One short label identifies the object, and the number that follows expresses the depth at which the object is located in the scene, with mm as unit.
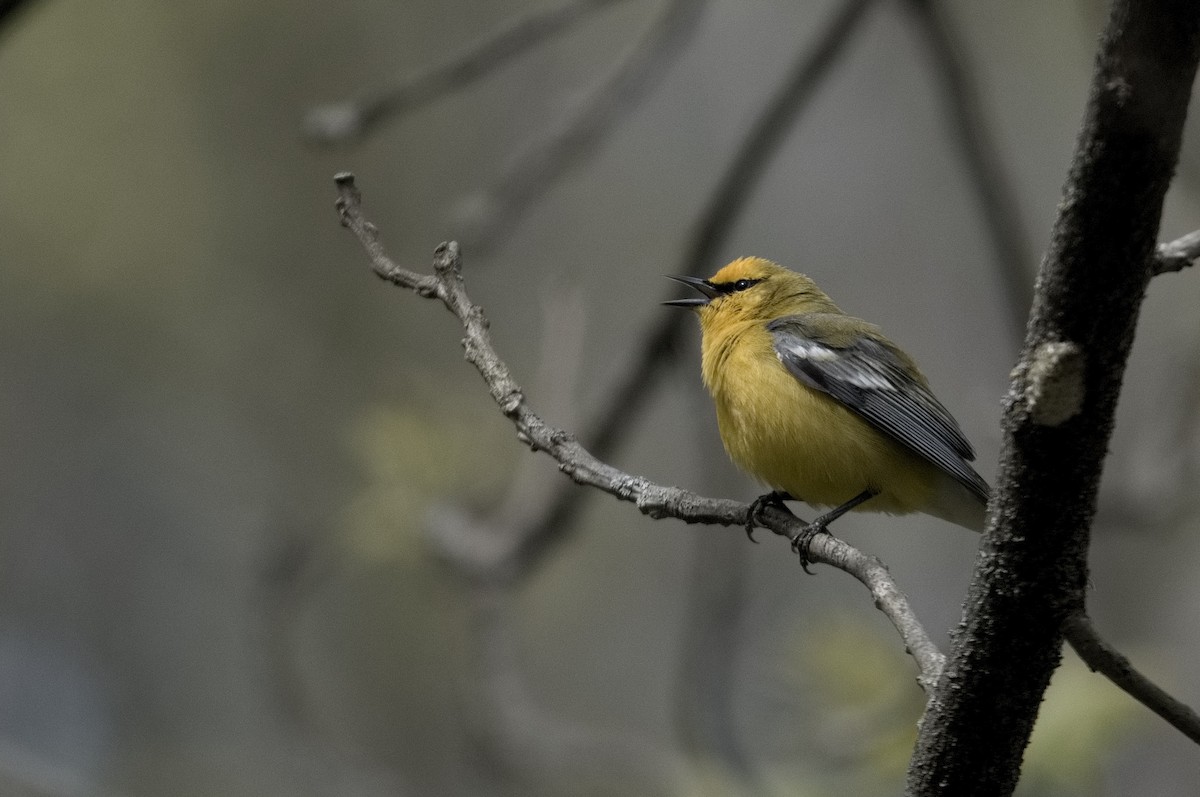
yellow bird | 8578
